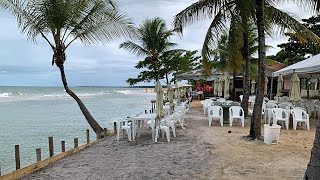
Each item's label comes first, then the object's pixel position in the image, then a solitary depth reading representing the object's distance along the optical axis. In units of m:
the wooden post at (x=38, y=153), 5.90
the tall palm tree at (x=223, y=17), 6.31
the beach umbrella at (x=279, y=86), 10.88
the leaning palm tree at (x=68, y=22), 8.37
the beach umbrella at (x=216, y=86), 15.31
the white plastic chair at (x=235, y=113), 7.82
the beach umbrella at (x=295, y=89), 8.57
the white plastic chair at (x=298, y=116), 7.20
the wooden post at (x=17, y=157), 5.58
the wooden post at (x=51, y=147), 6.41
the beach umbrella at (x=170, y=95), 10.34
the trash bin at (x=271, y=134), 5.57
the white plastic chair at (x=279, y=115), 7.27
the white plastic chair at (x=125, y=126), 6.74
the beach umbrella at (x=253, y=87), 18.14
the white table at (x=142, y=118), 6.48
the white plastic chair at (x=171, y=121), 6.70
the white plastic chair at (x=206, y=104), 10.86
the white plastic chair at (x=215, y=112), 8.02
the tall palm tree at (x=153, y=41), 15.60
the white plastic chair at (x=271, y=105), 8.65
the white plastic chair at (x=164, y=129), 6.32
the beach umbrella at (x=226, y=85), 12.51
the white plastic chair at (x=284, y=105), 8.30
